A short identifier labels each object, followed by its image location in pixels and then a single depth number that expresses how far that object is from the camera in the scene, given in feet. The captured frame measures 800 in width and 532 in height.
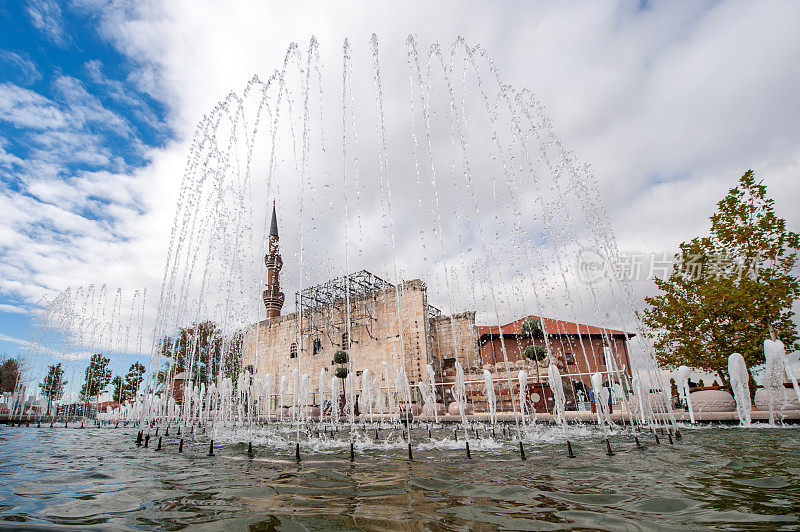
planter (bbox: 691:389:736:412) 30.53
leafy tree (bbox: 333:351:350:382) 71.12
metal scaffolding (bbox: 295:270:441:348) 81.61
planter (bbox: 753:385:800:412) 28.91
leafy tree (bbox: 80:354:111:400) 108.88
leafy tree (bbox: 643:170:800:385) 41.98
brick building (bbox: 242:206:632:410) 71.31
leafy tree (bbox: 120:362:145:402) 116.78
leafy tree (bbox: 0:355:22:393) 96.41
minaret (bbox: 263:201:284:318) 117.19
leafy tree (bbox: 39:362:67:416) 102.75
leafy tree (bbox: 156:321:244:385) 120.15
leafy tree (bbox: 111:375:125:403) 122.54
